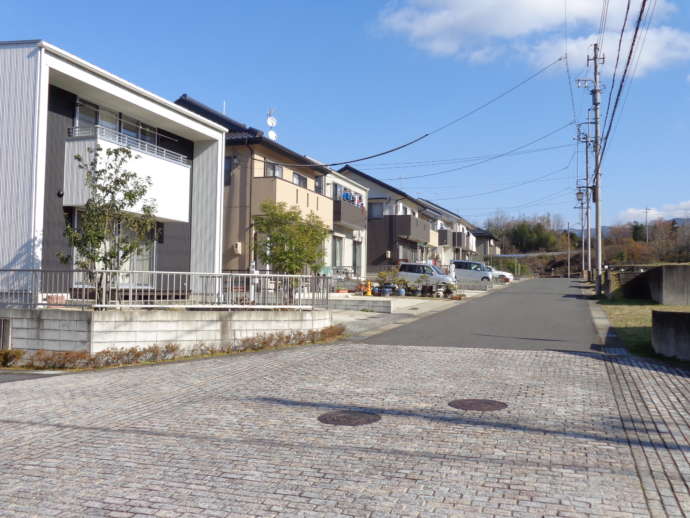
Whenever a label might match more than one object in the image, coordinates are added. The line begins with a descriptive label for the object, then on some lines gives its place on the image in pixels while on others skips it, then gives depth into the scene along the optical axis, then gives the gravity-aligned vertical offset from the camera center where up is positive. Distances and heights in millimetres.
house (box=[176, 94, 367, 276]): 23219 +3922
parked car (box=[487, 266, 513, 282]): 50100 +439
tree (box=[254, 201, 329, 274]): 17344 +1025
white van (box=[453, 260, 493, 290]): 43688 +663
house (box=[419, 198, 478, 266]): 55353 +4514
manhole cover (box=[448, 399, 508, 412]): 7004 -1516
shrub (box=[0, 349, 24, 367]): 11156 -1530
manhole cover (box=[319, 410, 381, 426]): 6477 -1570
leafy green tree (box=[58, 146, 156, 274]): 11898 +1180
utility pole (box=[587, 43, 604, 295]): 29781 +7228
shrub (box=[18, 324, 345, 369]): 10766 -1471
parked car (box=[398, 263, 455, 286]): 32312 +417
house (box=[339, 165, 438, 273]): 40875 +3944
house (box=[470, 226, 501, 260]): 80875 +5686
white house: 12727 +3148
